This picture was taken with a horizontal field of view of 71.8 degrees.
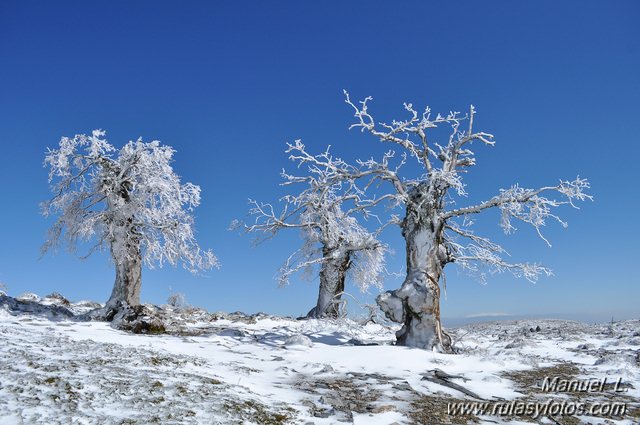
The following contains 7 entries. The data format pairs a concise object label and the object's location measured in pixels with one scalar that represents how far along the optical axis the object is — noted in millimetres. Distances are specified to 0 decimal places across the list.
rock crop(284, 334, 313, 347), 11469
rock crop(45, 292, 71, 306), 19122
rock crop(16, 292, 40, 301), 18928
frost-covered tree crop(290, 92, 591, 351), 11781
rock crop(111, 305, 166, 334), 12938
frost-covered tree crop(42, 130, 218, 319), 16125
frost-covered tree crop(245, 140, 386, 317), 21406
